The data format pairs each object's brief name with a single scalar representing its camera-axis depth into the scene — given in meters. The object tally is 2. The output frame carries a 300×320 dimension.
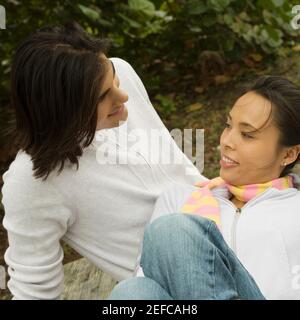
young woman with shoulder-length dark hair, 1.79
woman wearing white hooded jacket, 1.76
